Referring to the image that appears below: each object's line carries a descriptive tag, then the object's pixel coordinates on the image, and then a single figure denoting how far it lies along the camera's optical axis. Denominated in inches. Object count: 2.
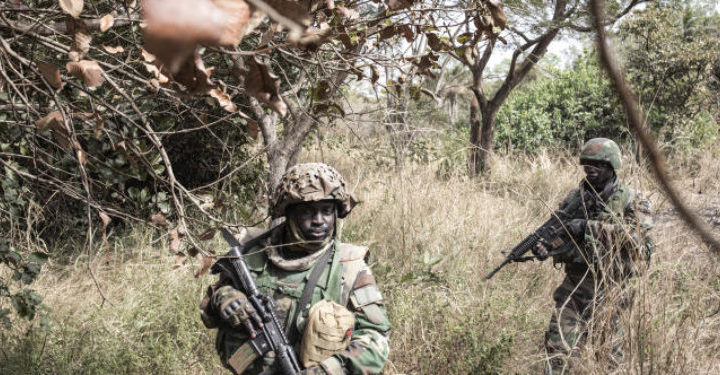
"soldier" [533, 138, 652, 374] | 132.1
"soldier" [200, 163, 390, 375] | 87.3
